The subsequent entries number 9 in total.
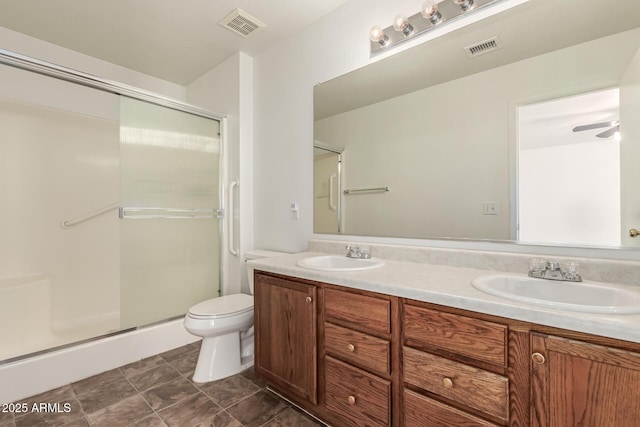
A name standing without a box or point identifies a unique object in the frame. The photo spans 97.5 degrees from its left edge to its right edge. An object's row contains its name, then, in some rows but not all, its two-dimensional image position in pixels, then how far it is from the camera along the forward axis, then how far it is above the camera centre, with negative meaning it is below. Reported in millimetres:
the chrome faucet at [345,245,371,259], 1667 -236
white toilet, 1733 -807
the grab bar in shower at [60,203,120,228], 2517 -18
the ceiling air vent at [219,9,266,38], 1988 +1412
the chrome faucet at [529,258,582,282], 1051 -228
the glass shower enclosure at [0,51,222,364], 2109 +41
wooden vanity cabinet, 733 -517
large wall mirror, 1092 +383
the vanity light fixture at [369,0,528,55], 1368 +1034
